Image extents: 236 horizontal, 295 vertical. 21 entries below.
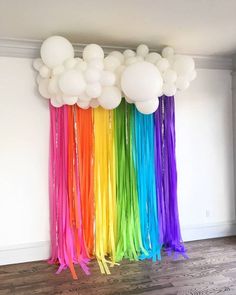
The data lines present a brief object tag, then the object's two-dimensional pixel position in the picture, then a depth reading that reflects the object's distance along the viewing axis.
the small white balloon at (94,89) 2.52
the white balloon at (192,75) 2.84
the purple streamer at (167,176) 3.18
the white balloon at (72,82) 2.42
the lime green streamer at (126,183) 3.07
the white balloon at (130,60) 2.71
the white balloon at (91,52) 2.57
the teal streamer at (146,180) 3.10
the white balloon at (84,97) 2.58
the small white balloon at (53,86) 2.57
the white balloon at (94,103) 2.79
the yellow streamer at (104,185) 3.02
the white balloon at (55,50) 2.53
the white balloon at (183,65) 2.77
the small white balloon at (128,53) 2.83
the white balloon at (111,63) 2.64
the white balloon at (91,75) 2.48
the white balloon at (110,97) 2.61
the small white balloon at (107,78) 2.55
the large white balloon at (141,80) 2.44
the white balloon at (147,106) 2.65
